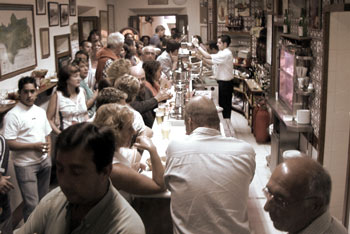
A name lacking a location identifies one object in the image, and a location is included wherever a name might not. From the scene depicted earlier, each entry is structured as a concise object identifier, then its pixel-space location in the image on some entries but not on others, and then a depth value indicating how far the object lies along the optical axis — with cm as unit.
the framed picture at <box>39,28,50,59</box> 659
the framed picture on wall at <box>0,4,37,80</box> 518
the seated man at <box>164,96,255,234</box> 249
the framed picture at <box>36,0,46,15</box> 644
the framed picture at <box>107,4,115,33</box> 1251
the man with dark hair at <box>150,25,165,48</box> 1067
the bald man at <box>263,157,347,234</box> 148
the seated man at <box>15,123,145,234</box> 155
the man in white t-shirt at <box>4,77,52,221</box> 392
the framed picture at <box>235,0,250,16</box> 989
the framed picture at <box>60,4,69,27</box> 765
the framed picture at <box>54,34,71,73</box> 725
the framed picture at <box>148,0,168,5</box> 1320
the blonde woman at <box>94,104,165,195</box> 260
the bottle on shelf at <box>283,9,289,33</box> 605
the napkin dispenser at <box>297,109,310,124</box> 506
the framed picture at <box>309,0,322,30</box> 460
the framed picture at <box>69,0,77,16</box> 826
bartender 840
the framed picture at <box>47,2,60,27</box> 699
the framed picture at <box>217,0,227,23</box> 1122
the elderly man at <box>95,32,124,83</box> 599
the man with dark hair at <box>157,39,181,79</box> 729
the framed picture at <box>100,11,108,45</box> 1105
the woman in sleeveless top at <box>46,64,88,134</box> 449
